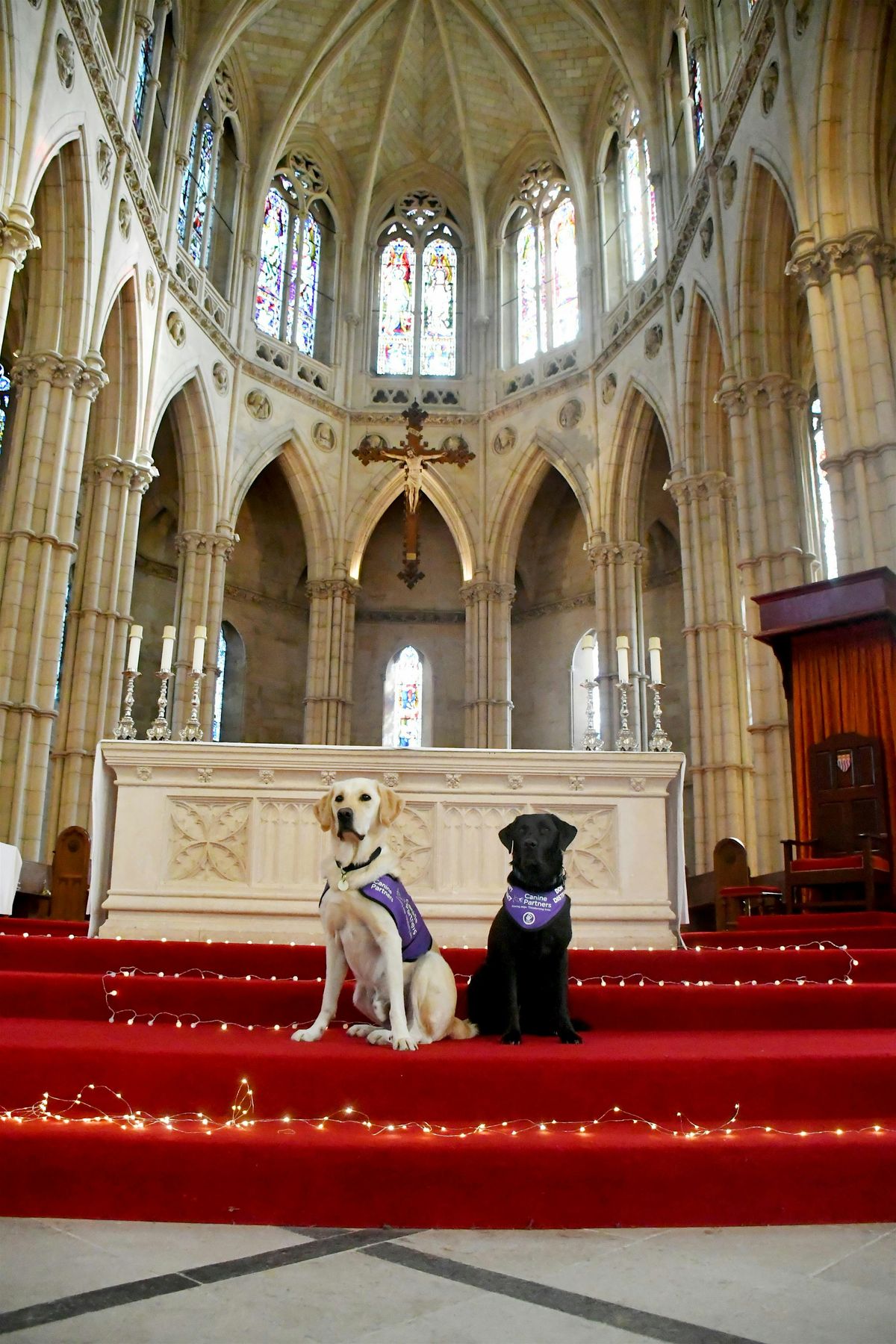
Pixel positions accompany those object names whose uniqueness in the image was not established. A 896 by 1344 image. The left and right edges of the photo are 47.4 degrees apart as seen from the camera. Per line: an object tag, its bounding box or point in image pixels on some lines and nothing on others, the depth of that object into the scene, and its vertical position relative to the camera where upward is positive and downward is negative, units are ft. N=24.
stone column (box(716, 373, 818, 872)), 38.45 +14.18
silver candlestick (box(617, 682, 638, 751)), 25.80 +4.12
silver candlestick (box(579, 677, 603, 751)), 27.04 +4.18
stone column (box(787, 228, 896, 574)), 31.71 +16.52
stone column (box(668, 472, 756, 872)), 45.78 +10.89
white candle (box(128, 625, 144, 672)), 27.37 +6.48
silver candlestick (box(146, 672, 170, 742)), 25.14 +3.95
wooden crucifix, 42.01 +18.20
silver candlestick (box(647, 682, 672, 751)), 24.76 +3.76
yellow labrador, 10.81 -0.47
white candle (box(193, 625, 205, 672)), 30.37 +7.27
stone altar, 21.03 +1.19
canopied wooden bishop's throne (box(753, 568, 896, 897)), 30.01 +7.42
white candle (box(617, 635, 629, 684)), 29.43 +6.89
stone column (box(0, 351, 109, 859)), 37.35 +12.46
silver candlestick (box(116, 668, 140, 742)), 25.17 +3.98
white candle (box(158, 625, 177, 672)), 28.78 +7.05
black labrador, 11.26 -0.58
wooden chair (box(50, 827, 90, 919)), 32.76 +0.44
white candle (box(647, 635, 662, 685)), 27.39 +6.41
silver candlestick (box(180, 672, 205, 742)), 27.20 +4.30
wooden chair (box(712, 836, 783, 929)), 31.99 +0.34
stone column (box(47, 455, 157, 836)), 44.65 +11.93
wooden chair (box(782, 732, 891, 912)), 27.66 +2.17
